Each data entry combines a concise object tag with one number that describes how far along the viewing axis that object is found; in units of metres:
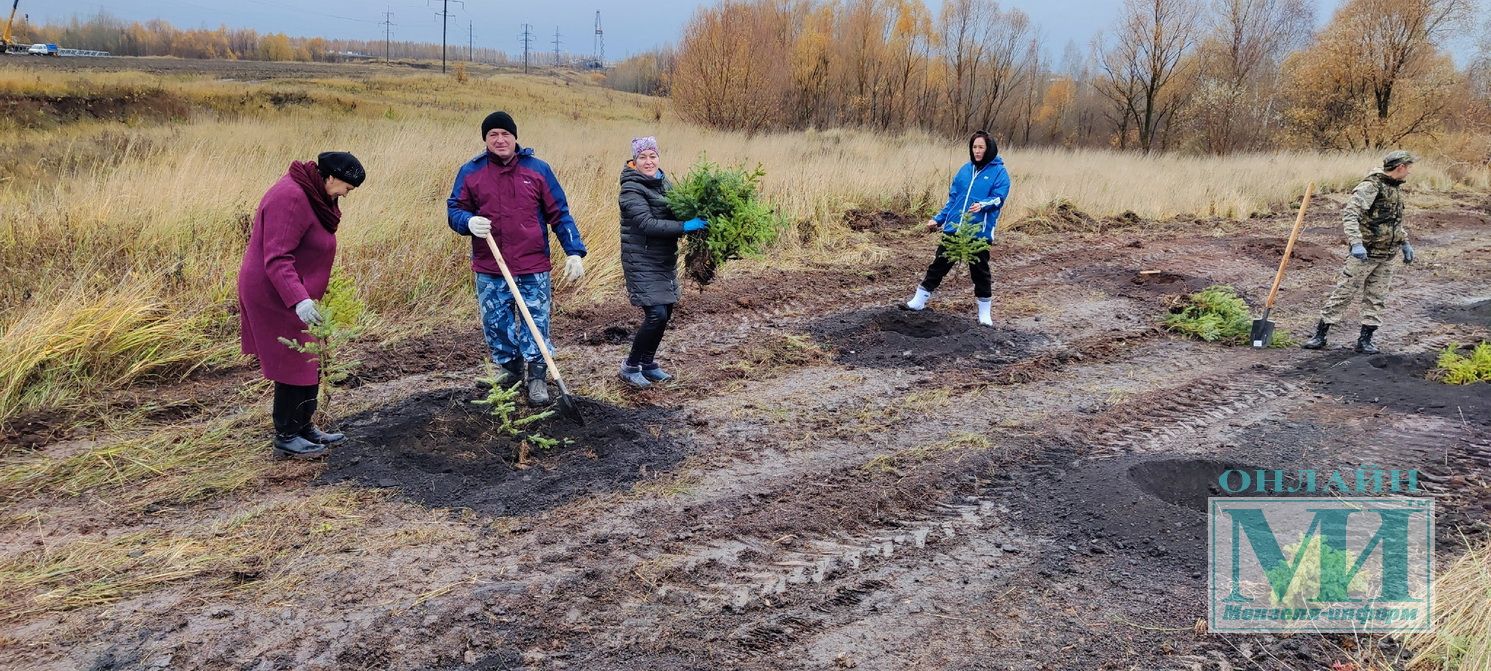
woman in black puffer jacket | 5.45
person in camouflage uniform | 7.43
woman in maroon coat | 4.18
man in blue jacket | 4.97
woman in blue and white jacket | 7.57
